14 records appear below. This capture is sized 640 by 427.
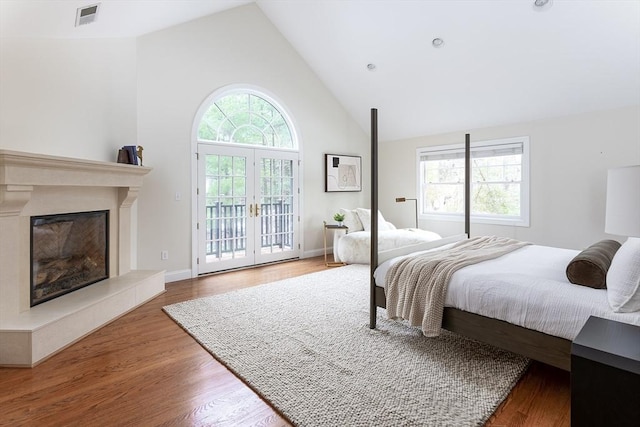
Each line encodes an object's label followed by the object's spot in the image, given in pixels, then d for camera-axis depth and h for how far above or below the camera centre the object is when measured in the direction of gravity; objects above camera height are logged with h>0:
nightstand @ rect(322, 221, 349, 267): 5.18 -0.30
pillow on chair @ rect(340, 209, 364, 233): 5.62 -0.15
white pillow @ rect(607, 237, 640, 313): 1.65 -0.36
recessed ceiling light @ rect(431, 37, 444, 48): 4.25 +2.18
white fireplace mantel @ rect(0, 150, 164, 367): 2.24 -0.40
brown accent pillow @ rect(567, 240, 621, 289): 1.89 -0.33
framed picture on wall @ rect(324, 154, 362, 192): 6.03 +0.74
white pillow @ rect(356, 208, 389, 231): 5.59 -0.15
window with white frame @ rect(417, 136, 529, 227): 4.98 +0.51
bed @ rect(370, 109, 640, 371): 1.72 -0.51
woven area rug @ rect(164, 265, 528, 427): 1.72 -0.99
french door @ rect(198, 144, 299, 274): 4.60 +0.08
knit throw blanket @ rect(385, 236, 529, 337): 2.24 -0.52
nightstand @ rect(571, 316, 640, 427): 1.10 -0.58
